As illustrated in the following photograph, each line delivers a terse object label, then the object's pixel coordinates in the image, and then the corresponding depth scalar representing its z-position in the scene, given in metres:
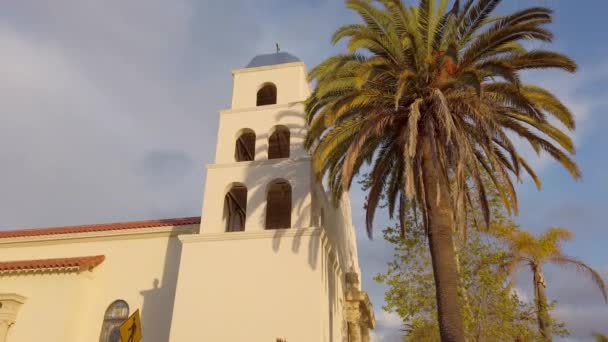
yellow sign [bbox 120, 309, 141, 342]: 7.34
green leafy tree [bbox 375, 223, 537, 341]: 16.70
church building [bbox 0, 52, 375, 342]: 15.62
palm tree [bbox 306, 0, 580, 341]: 12.80
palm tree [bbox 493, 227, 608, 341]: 18.56
